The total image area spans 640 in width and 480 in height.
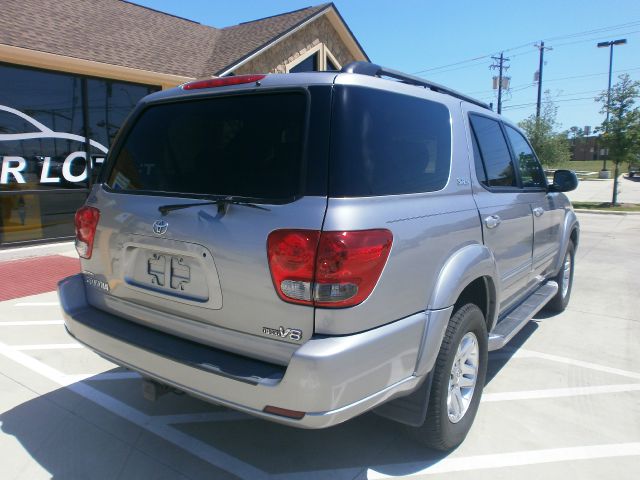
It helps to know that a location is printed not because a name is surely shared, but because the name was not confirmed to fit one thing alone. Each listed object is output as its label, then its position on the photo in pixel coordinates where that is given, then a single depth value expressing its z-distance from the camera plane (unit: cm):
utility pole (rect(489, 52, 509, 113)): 3731
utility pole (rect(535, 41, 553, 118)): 3268
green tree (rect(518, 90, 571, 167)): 2780
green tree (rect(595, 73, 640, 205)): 1903
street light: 2773
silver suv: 200
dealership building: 800
